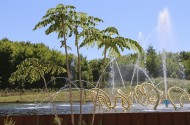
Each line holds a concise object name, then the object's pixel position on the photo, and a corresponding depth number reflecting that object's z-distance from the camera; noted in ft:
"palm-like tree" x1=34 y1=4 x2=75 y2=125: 33.45
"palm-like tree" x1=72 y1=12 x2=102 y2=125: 33.63
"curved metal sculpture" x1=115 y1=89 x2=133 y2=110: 64.93
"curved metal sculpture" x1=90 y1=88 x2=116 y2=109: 65.64
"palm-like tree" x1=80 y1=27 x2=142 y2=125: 32.76
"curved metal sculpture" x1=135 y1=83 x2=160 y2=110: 69.46
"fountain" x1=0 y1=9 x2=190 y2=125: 39.45
